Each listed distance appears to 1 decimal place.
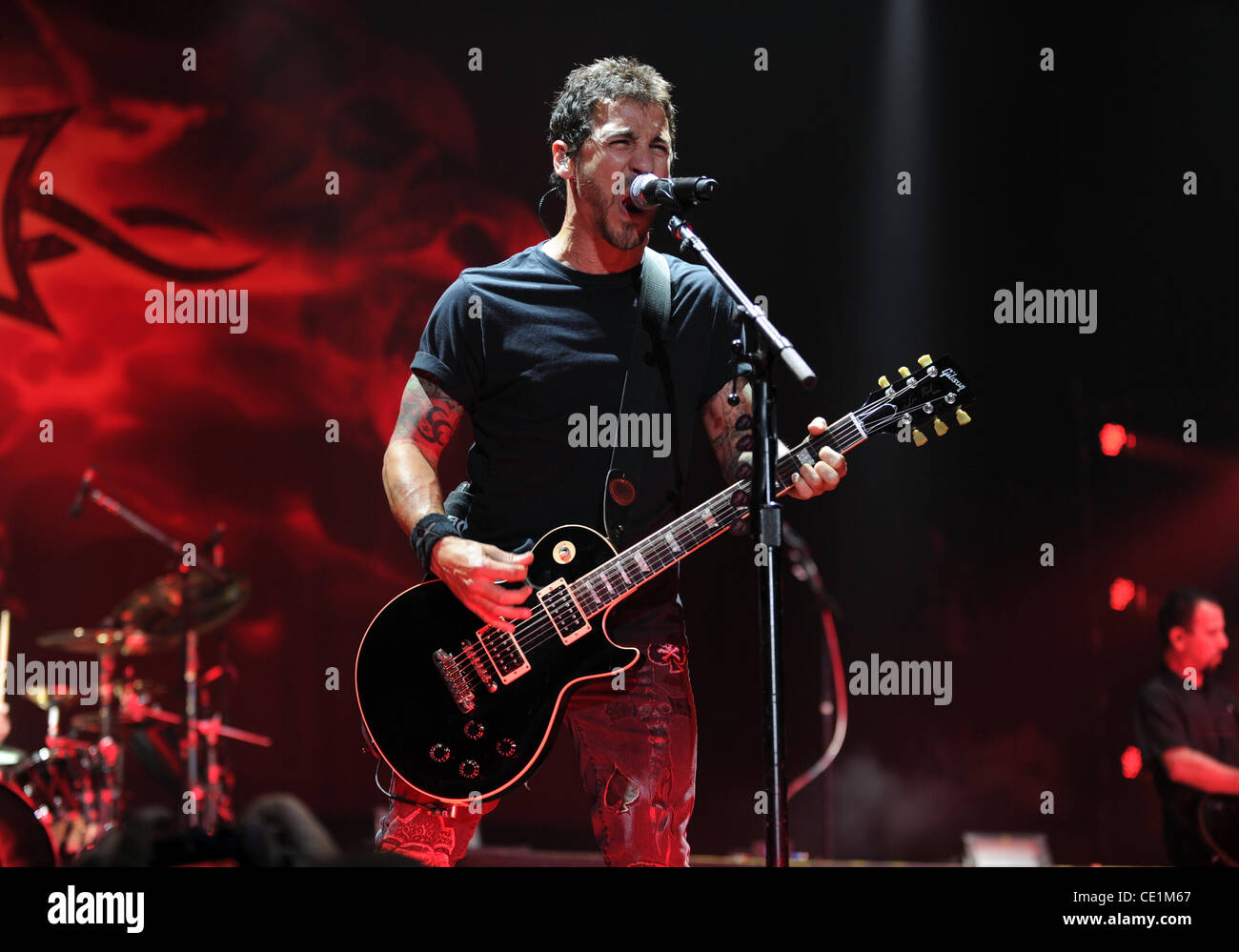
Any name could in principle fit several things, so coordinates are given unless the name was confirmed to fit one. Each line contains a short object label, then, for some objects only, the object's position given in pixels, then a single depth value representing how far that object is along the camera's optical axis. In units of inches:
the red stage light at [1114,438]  198.8
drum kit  194.4
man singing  109.0
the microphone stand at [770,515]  89.2
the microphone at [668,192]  99.1
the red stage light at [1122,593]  198.2
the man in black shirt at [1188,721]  179.0
